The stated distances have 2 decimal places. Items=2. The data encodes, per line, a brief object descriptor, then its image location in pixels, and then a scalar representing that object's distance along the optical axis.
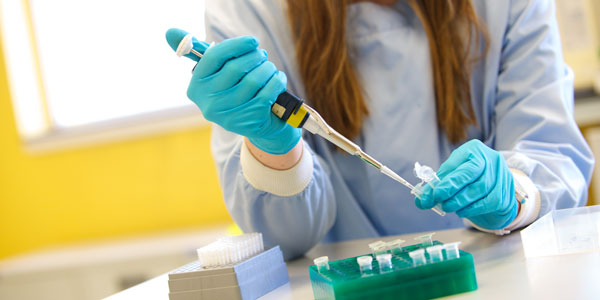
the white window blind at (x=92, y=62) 2.95
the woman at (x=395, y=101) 1.08
